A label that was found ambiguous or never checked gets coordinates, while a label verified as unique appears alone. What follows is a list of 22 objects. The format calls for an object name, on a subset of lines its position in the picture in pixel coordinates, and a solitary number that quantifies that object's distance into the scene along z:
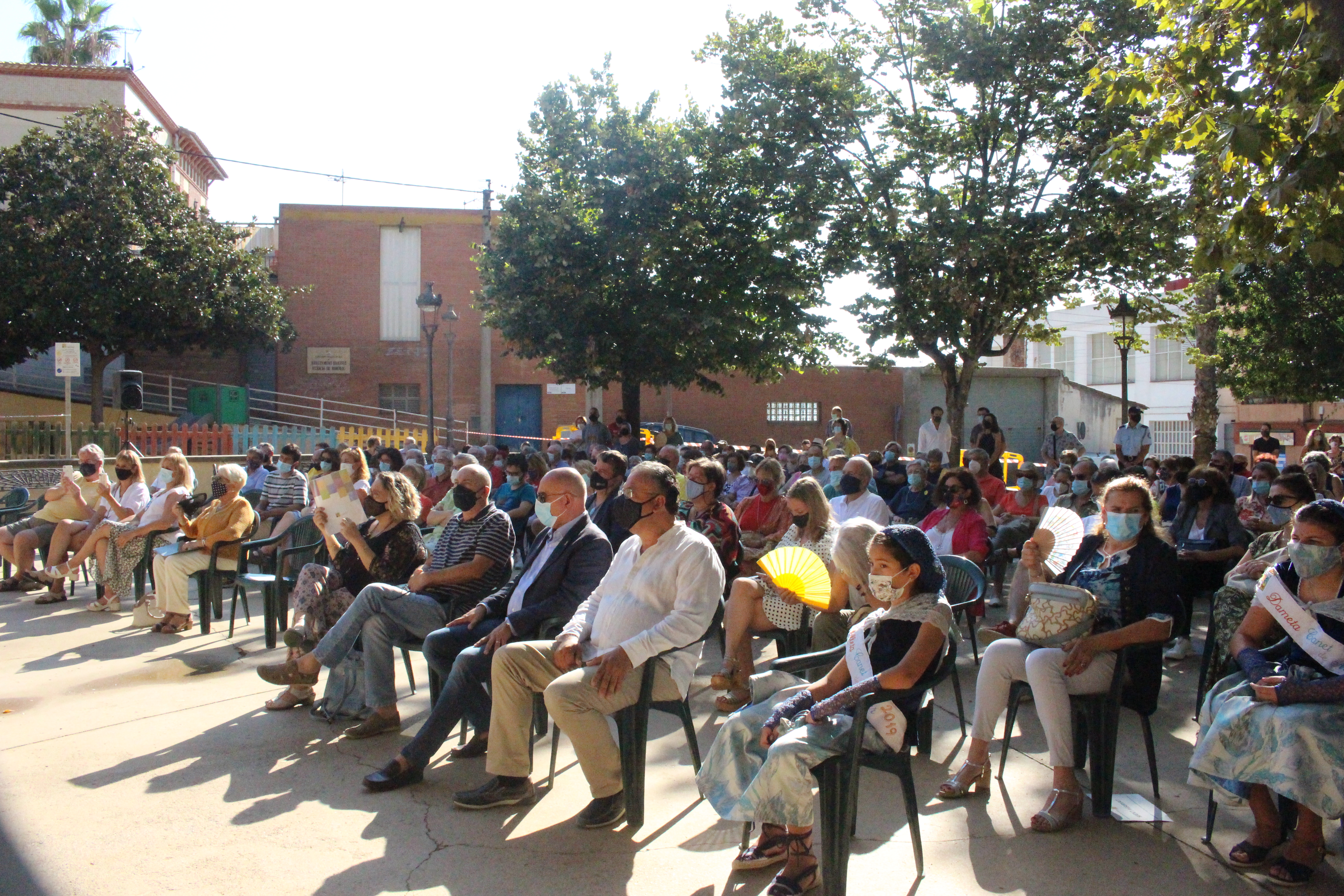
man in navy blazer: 4.96
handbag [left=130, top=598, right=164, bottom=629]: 8.48
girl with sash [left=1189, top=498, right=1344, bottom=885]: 3.52
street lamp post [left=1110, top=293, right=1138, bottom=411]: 14.49
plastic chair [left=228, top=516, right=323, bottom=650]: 7.42
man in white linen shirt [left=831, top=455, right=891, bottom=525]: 7.51
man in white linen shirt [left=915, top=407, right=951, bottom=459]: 15.72
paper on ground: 4.20
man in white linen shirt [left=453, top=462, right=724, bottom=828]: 4.28
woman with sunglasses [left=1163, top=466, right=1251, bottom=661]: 7.14
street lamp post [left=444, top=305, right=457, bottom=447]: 21.20
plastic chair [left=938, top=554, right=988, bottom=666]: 5.83
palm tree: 35.62
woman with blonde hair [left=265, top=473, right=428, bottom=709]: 5.94
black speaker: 15.22
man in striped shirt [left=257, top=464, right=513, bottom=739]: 5.39
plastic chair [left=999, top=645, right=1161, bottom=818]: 4.18
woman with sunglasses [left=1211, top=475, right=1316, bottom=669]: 4.81
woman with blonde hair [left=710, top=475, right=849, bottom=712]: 5.73
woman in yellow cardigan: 8.15
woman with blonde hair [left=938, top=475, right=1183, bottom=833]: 4.18
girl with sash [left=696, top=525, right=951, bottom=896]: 3.63
